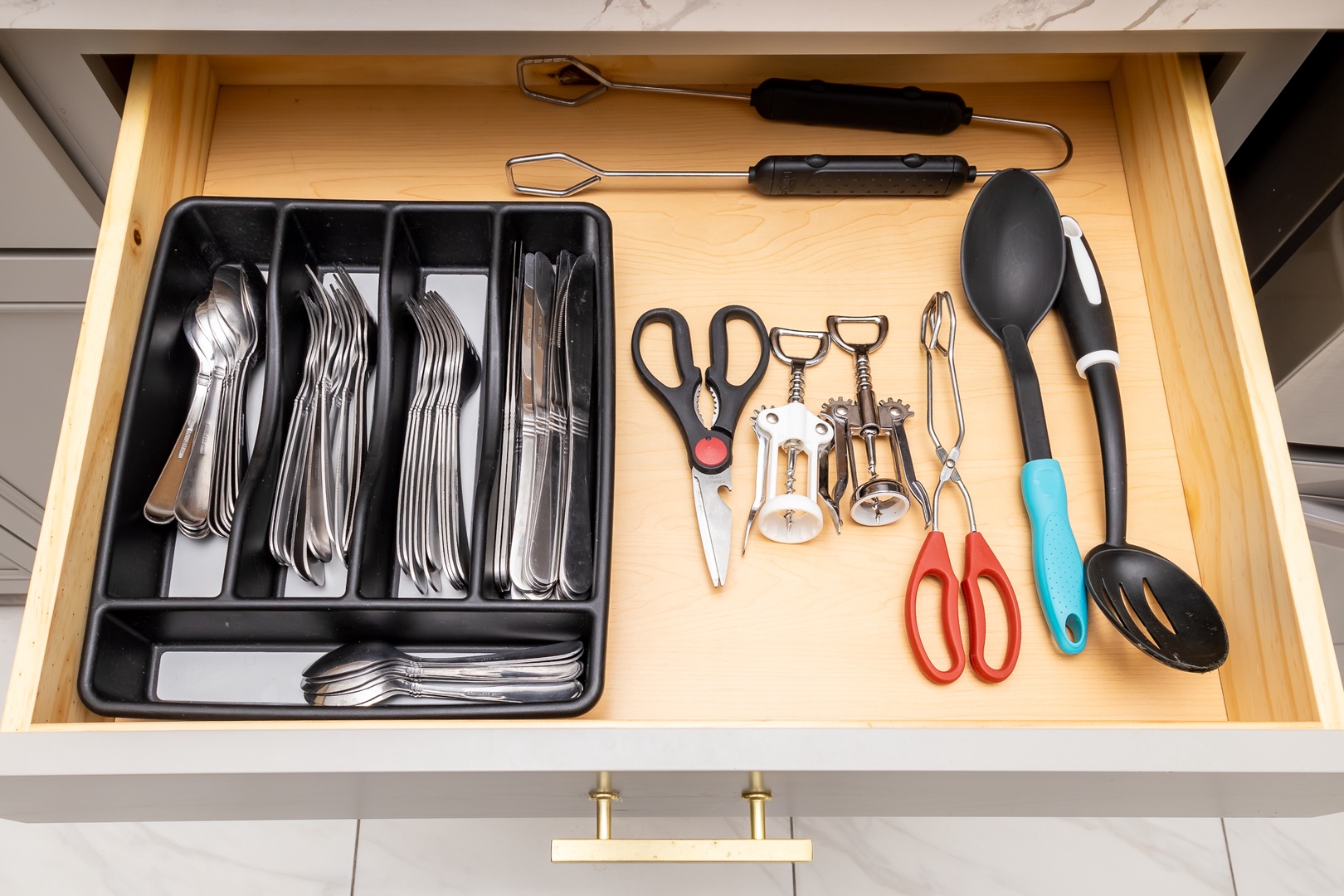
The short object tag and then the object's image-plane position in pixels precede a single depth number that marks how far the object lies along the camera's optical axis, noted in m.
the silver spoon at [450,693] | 0.57
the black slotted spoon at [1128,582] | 0.59
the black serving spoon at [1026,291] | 0.64
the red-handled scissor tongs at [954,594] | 0.61
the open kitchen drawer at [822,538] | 0.48
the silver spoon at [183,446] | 0.63
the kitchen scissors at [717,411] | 0.65
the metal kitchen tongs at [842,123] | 0.77
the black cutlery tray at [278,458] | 0.56
